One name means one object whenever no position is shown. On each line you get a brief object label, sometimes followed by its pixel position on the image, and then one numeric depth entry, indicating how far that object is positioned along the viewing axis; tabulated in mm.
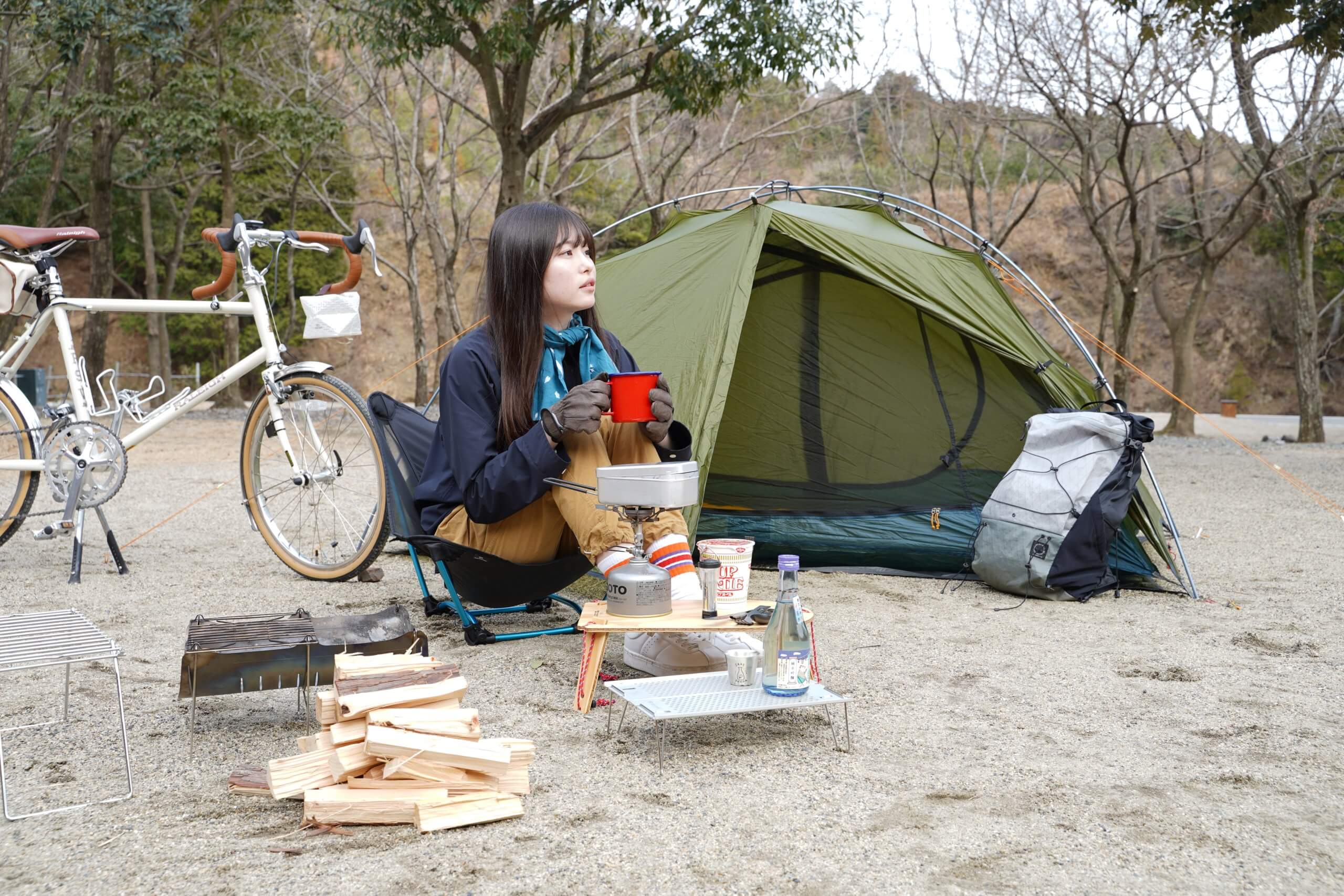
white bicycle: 3838
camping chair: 2988
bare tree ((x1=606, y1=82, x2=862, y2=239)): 13664
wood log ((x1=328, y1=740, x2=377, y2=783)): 1998
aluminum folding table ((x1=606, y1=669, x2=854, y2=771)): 2297
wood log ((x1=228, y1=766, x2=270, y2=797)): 2102
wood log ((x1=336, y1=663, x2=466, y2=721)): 2084
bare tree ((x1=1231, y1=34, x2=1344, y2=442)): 10883
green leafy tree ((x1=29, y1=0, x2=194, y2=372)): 8211
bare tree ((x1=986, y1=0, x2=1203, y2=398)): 10852
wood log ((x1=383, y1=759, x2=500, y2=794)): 2006
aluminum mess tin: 2539
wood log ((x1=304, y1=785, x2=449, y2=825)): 1944
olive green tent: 4453
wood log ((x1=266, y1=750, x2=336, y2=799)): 2016
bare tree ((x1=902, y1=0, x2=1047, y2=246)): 12773
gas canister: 2541
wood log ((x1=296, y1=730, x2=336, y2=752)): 2119
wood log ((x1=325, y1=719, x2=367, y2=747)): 2039
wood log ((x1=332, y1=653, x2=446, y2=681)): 2248
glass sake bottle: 2346
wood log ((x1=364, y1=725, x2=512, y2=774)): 1983
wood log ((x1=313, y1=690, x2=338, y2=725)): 2154
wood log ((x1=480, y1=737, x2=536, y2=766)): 2105
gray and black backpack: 3967
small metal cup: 2469
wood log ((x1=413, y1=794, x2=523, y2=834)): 1940
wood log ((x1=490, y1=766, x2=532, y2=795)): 2070
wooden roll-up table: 2510
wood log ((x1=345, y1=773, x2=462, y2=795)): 2002
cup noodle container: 2709
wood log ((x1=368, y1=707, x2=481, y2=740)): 2047
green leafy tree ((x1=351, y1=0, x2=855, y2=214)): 7766
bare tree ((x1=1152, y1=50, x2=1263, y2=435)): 11250
